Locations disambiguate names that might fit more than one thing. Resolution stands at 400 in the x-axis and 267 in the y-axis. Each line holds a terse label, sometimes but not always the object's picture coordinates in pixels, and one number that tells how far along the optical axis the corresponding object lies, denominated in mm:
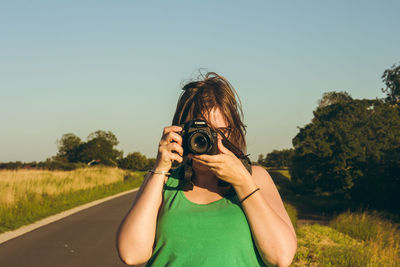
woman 1695
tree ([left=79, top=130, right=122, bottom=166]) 77562
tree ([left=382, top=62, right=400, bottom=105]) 44781
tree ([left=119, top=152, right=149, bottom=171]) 72812
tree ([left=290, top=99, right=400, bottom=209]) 24781
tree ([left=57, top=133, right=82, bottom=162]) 84438
